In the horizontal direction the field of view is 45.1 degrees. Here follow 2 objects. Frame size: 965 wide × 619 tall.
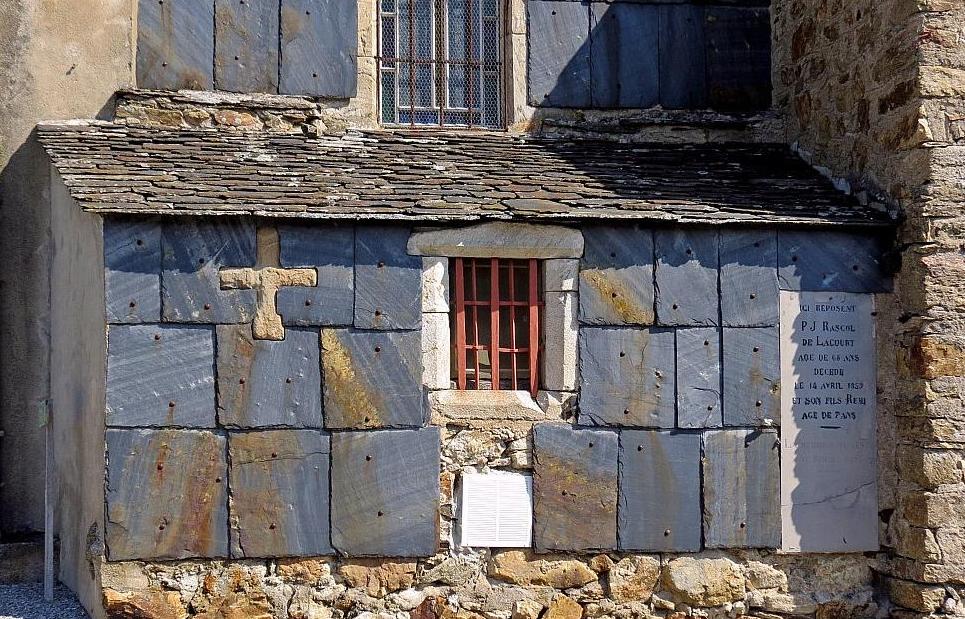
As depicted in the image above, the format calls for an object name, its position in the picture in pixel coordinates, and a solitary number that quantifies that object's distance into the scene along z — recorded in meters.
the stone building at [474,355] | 6.43
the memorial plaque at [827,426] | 6.91
